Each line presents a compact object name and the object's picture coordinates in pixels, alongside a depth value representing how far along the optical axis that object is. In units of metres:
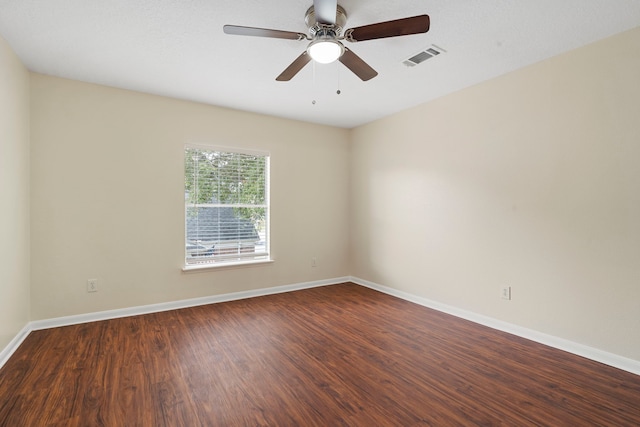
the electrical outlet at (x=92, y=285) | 3.37
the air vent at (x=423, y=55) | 2.66
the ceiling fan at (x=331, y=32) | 1.83
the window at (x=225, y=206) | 4.01
